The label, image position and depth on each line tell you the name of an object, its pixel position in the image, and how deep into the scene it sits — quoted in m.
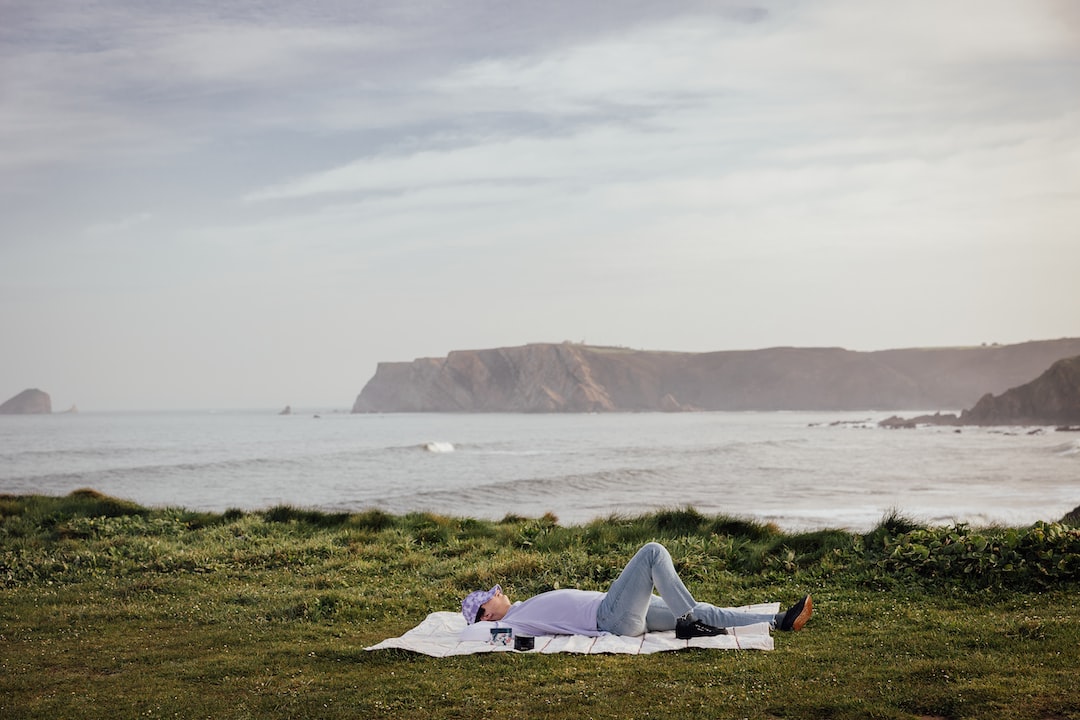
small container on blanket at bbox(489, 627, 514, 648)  7.24
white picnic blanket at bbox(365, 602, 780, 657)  6.91
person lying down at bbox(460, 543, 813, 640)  7.26
